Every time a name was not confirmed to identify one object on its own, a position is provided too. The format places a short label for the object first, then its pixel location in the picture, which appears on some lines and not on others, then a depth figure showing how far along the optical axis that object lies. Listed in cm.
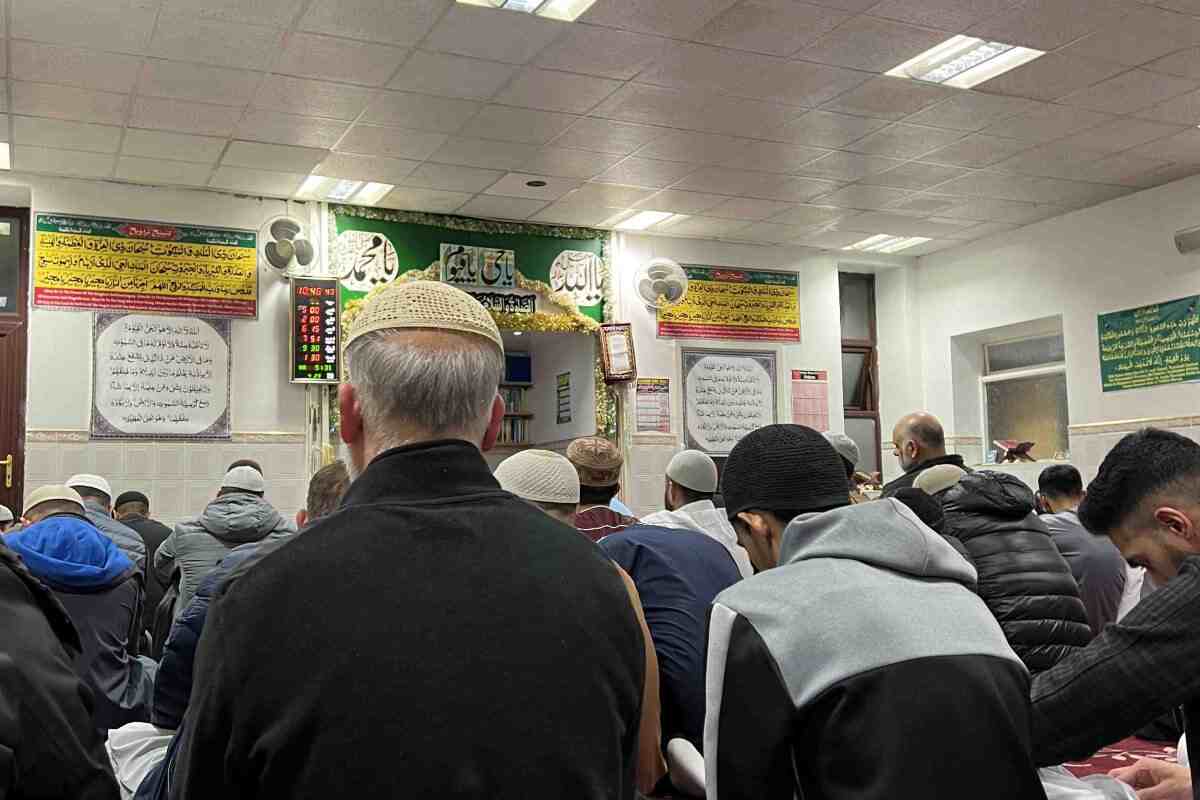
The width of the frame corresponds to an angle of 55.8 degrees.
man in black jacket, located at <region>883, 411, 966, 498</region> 487
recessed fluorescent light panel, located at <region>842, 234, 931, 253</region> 1039
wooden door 804
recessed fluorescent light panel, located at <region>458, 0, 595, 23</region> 546
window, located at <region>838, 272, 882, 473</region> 1109
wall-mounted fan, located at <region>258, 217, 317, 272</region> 838
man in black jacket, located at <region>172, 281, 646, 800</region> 113
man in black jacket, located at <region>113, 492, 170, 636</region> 554
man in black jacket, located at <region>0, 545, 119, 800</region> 145
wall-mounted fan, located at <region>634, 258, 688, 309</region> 971
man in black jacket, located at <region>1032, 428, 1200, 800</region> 173
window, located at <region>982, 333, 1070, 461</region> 1009
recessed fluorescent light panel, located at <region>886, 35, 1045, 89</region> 620
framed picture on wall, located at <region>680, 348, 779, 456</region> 997
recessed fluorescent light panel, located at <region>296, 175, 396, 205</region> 823
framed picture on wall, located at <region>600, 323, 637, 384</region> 953
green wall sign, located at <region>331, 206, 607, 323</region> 875
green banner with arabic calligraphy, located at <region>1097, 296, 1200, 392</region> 855
